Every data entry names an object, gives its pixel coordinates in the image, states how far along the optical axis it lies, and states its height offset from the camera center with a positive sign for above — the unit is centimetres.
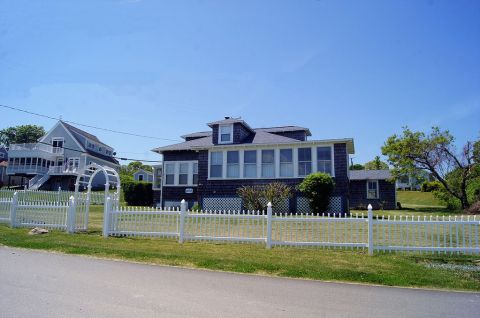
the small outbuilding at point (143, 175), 4915 +289
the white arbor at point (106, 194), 1254 +5
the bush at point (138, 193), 3084 +26
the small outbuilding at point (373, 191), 3397 +85
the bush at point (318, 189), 2084 +58
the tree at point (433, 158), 3044 +382
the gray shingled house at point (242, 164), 2217 +229
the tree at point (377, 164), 7744 +785
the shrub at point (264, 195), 2106 +18
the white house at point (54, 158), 4353 +455
